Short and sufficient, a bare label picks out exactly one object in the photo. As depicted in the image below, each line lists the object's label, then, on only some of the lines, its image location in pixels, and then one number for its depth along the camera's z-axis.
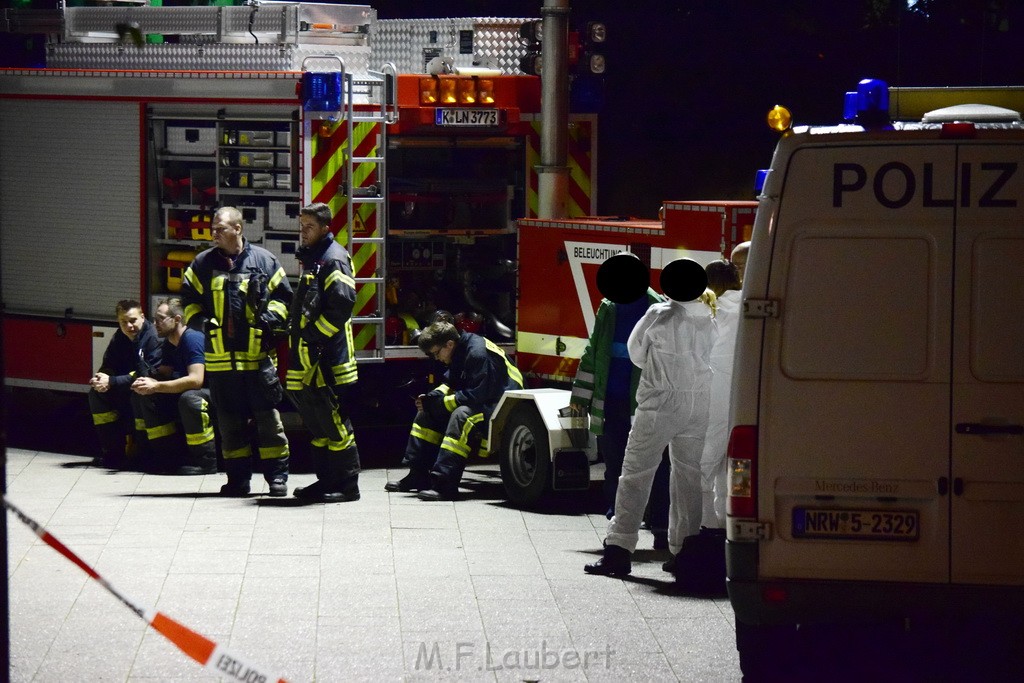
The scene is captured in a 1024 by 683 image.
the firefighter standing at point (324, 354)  19.56
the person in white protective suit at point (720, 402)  15.74
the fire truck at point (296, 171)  22.66
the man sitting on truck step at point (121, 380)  22.53
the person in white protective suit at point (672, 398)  15.71
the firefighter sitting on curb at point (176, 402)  21.83
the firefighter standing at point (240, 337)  20.05
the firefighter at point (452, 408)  20.28
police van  11.00
